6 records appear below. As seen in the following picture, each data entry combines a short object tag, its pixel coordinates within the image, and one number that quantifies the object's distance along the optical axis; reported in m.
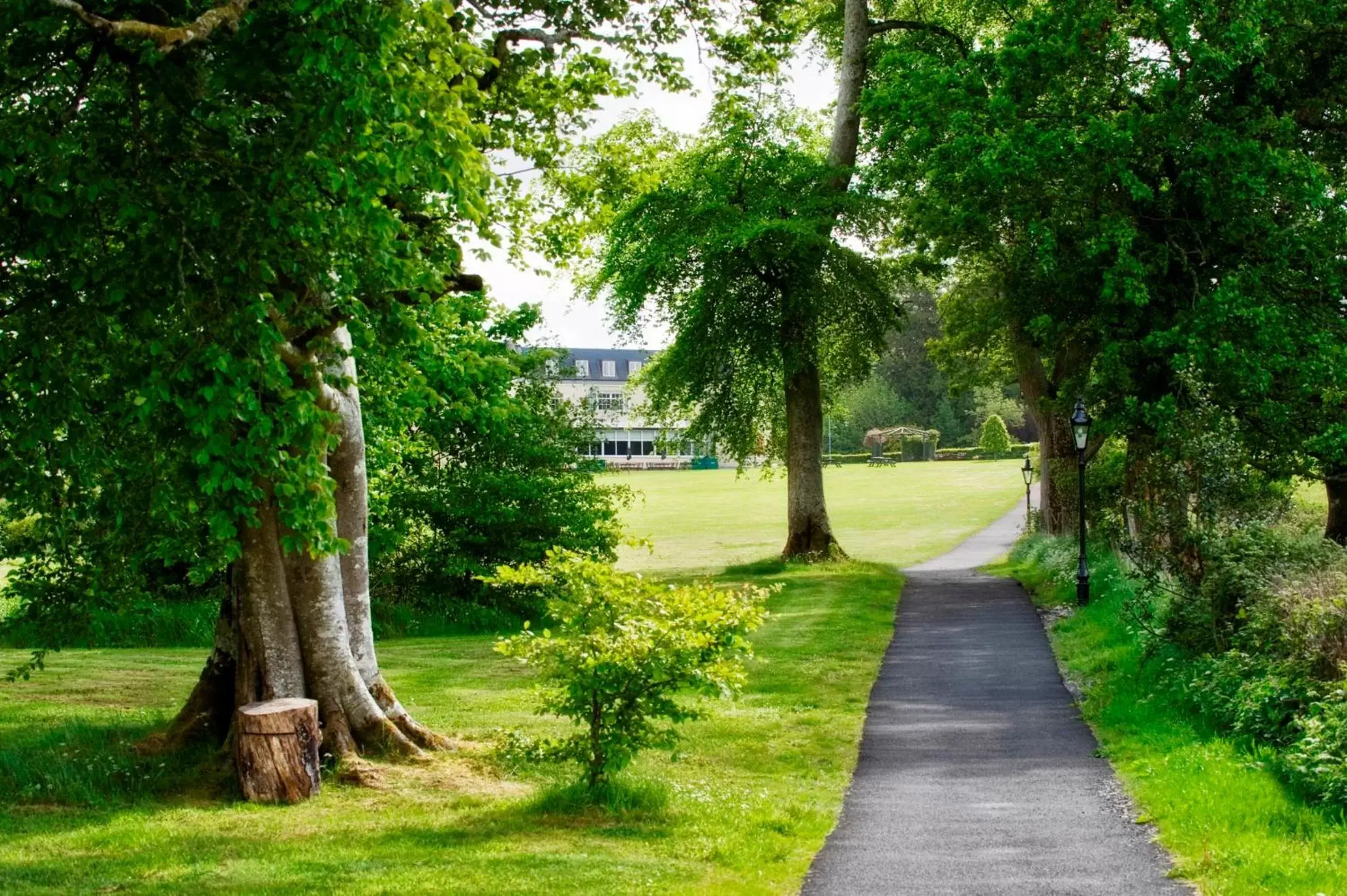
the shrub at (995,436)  91.12
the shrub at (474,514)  22.98
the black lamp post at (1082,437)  22.12
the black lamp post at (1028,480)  44.59
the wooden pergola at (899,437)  99.44
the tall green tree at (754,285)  30.34
